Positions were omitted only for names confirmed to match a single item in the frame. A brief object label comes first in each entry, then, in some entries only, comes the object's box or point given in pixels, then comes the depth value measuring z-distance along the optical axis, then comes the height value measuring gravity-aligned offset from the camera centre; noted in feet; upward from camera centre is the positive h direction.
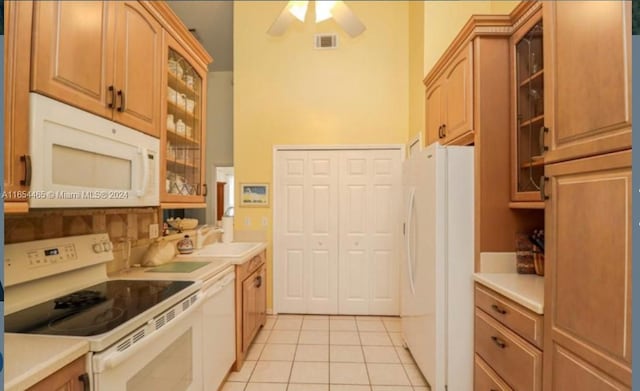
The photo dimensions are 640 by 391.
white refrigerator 6.29 -1.37
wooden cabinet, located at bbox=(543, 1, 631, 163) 3.20 +1.50
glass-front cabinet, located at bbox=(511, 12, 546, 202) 5.80 +1.88
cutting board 6.45 -1.49
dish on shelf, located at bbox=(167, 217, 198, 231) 8.66 -0.67
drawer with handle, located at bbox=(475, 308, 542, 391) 4.43 -2.50
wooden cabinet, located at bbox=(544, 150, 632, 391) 3.12 -0.80
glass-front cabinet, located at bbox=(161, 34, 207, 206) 6.42 +1.72
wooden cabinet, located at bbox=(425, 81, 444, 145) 8.16 +2.63
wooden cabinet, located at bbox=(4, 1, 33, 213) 3.15 +1.07
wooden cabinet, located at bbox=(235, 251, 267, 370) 7.86 -2.94
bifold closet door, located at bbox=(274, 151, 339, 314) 12.07 -1.21
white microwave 3.43 +0.56
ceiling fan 8.18 +5.30
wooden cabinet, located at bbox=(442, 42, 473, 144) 6.51 +2.47
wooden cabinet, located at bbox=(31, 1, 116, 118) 3.46 +1.90
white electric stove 3.50 -1.52
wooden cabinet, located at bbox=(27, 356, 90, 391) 2.79 -1.77
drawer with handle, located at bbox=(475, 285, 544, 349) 4.43 -1.84
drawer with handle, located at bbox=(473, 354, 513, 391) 5.18 -3.22
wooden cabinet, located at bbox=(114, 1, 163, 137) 4.77 +2.30
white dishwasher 6.02 -2.80
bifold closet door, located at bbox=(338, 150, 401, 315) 11.89 -1.16
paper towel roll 11.49 -1.10
